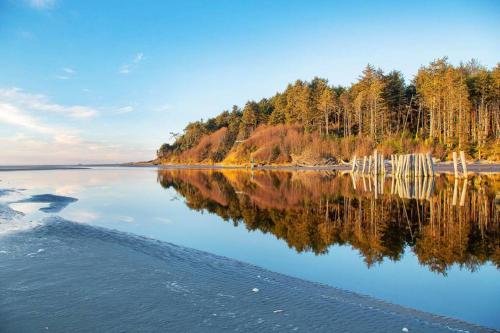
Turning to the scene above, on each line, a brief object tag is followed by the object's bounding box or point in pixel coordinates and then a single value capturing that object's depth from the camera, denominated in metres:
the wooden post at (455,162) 28.34
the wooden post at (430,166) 30.81
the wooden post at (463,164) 28.78
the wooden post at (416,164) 30.78
